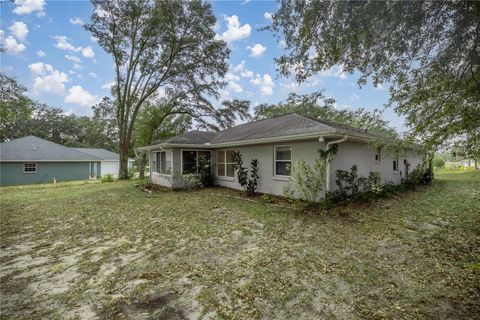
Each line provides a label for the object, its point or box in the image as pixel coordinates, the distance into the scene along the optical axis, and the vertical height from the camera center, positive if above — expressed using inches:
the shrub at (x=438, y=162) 1241.1 -10.1
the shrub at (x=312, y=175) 316.2 -17.9
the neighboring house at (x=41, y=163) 803.6 +11.5
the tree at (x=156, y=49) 676.1 +357.4
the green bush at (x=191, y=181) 509.7 -36.6
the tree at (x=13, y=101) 416.2 +121.9
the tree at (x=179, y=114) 848.2 +176.6
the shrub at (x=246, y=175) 422.6 -22.3
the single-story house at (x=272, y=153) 340.8 +18.4
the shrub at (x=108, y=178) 751.1 -42.1
